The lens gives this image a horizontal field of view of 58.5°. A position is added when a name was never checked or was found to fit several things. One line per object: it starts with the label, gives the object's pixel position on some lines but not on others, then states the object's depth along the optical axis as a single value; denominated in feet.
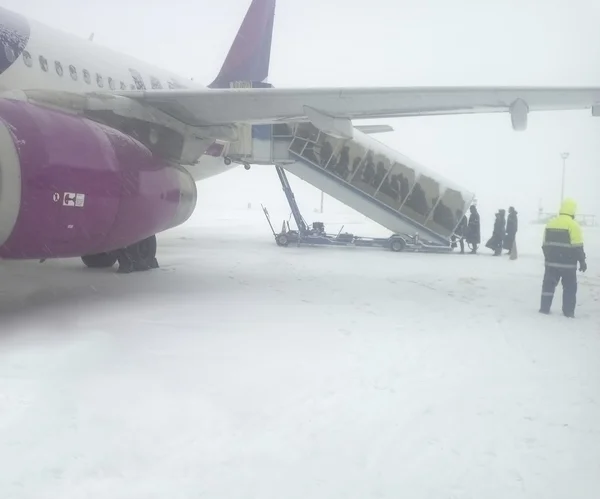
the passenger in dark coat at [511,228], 47.61
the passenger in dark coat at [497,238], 47.96
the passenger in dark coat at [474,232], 49.73
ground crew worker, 21.59
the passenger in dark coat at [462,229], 50.35
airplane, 16.97
